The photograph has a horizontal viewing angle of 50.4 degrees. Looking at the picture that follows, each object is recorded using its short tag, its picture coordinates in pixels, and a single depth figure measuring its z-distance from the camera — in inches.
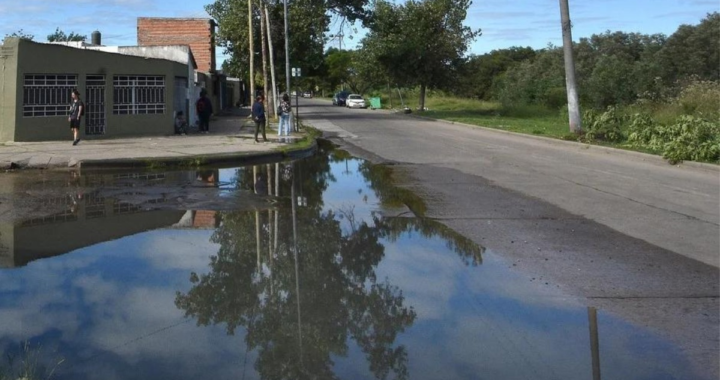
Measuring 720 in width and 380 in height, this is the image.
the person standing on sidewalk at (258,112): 968.3
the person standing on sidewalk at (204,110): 1169.4
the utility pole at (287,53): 1306.6
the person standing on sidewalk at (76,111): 866.8
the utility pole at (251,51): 1475.1
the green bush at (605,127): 1063.6
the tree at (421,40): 2111.2
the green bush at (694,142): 791.5
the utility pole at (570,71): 1109.7
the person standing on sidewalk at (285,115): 1072.0
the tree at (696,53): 2097.7
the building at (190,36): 1876.2
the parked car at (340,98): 3179.1
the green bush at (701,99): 1097.0
